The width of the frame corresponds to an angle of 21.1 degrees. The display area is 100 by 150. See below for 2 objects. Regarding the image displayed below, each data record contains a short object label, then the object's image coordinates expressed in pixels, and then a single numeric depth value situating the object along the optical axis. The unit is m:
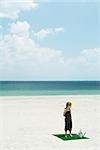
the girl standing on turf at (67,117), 7.32
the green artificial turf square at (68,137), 7.25
